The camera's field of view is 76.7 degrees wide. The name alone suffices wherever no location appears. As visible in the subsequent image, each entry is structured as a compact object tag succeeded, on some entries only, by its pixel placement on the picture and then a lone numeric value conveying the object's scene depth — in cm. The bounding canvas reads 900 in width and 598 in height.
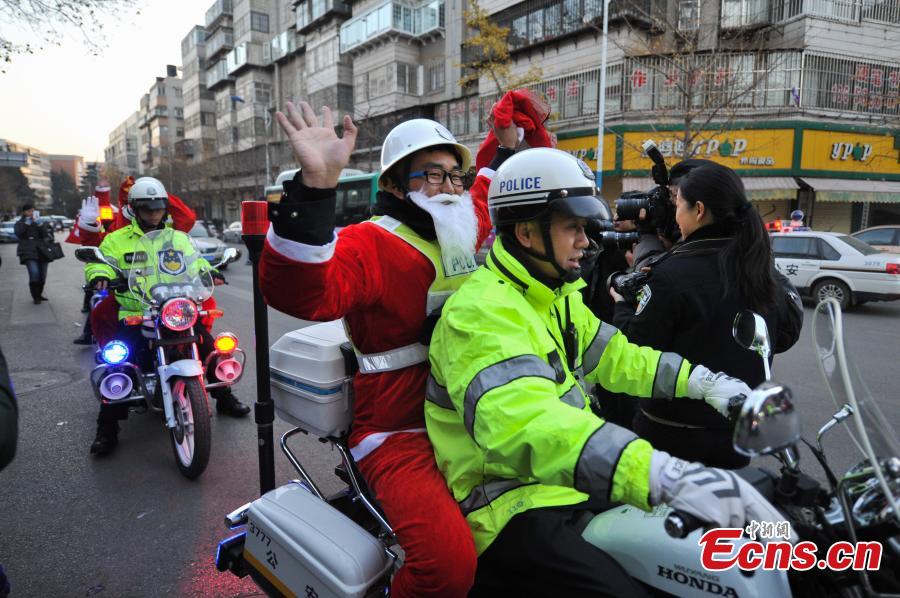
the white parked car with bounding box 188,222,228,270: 1808
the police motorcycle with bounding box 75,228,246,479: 416
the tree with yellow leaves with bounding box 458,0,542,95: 2153
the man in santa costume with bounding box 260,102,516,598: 171
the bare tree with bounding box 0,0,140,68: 834
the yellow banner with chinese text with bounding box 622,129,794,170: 2103
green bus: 2098
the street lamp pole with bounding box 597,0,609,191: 1975
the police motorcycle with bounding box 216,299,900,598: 116
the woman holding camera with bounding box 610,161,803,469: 226
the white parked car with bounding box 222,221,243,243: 3781
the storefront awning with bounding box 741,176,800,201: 2094
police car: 1052
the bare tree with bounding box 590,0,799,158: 1903
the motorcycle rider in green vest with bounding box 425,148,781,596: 128
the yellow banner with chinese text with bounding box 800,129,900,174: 2117
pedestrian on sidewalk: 1215
